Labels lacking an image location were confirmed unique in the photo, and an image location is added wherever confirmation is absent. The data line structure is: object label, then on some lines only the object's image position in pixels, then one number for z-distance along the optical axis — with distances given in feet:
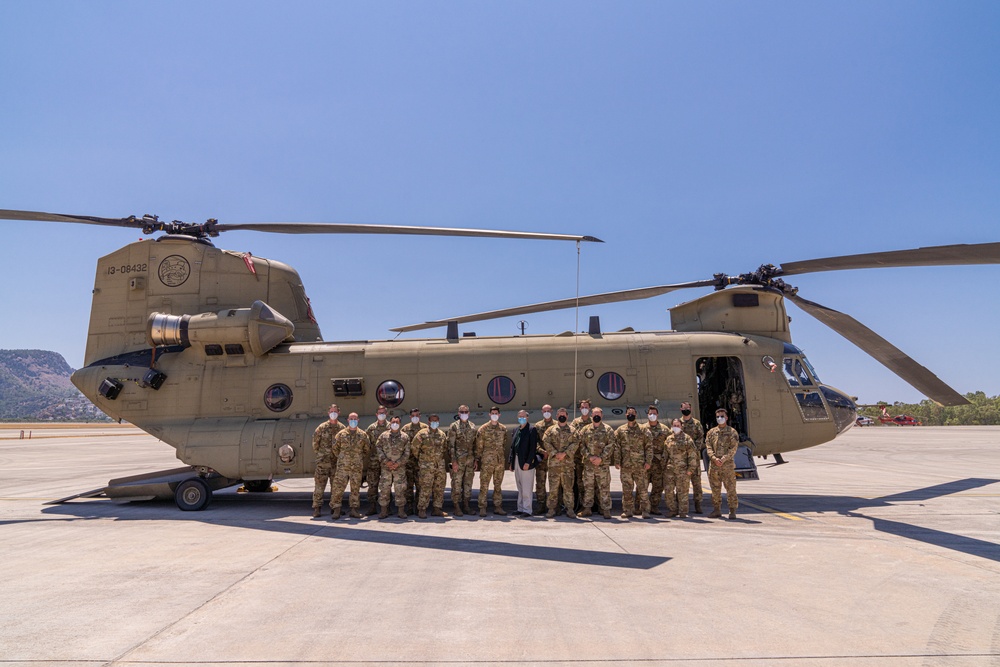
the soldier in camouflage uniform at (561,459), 32.96
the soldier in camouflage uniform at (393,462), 33.55
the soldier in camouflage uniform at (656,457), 33.94
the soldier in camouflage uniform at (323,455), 34.65
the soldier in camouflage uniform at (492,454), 34.14
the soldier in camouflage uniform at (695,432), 33.99
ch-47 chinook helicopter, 38.60
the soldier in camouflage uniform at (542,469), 34.68
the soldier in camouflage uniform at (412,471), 34.58
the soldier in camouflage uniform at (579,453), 34.09
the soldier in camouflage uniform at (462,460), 34.22
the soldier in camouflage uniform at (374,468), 34.99
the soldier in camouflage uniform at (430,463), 33.76
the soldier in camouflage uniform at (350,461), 33.74
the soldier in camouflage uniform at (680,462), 32.94
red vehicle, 191.72
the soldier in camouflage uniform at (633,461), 33.06
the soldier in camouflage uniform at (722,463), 32.81
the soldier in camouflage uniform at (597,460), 32.76
